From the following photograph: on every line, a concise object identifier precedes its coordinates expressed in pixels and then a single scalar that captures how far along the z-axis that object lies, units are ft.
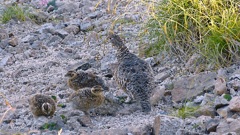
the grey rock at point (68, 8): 78.12
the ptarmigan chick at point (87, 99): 44.19
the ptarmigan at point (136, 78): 44.24
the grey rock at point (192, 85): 45.78
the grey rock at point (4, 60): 60.90
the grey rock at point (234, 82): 44.47
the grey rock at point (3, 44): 66.26
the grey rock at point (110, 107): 44.60
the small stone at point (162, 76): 50.90
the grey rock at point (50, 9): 79.30
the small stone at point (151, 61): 54.60
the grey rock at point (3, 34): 68.22
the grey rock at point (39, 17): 75.10
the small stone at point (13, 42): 66.19
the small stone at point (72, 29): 69.05
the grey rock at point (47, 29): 69.10
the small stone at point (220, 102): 40.65
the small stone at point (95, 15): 73.19
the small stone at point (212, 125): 36.88
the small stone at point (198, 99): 44.00
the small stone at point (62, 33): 67.87
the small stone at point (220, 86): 44.04
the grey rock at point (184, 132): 35.70
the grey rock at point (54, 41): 66.23
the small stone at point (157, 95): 45.98
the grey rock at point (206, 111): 40.40
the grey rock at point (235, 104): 38.93
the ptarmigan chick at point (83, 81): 49.96
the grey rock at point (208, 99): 42.47
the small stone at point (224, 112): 39.11
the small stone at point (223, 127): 35.76
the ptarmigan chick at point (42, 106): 42.91
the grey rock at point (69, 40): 66.18
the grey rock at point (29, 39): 67.41
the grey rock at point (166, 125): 36.90
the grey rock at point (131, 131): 37.19
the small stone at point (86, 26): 69.09
